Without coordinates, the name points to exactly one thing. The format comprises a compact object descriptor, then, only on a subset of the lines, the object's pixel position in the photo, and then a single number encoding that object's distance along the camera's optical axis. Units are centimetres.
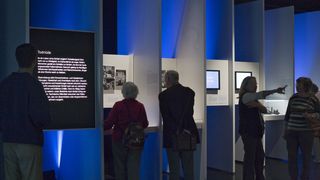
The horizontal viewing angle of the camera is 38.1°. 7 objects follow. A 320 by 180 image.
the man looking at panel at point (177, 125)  525
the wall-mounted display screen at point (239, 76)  762
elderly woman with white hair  509
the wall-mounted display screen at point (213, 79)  715
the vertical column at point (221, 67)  730
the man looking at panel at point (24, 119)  343
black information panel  491
